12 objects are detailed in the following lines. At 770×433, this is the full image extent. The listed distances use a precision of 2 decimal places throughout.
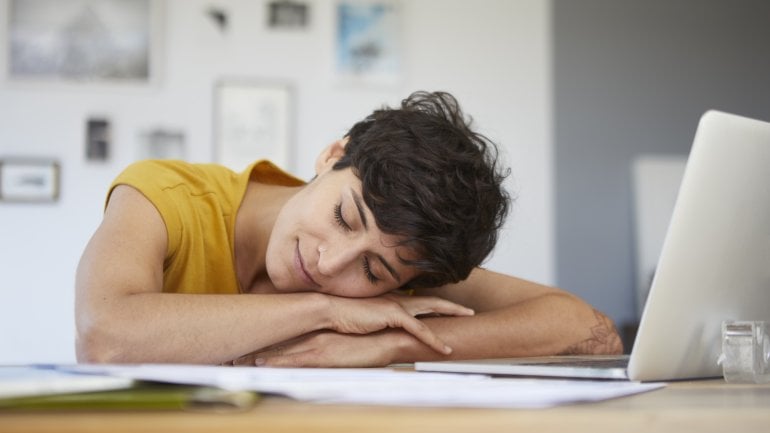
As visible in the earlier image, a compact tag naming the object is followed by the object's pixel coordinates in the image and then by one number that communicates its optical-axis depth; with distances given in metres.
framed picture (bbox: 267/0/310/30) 4.14
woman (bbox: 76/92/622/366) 1.12
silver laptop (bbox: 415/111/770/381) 0.78
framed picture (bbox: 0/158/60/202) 3.88
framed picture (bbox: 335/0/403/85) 4.21
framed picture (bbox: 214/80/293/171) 4.05
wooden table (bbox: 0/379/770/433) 0.45
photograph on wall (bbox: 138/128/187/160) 4.00
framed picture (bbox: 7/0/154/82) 3.98
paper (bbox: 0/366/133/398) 0.49
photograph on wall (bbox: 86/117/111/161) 3.96
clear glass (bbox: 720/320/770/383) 0.87
